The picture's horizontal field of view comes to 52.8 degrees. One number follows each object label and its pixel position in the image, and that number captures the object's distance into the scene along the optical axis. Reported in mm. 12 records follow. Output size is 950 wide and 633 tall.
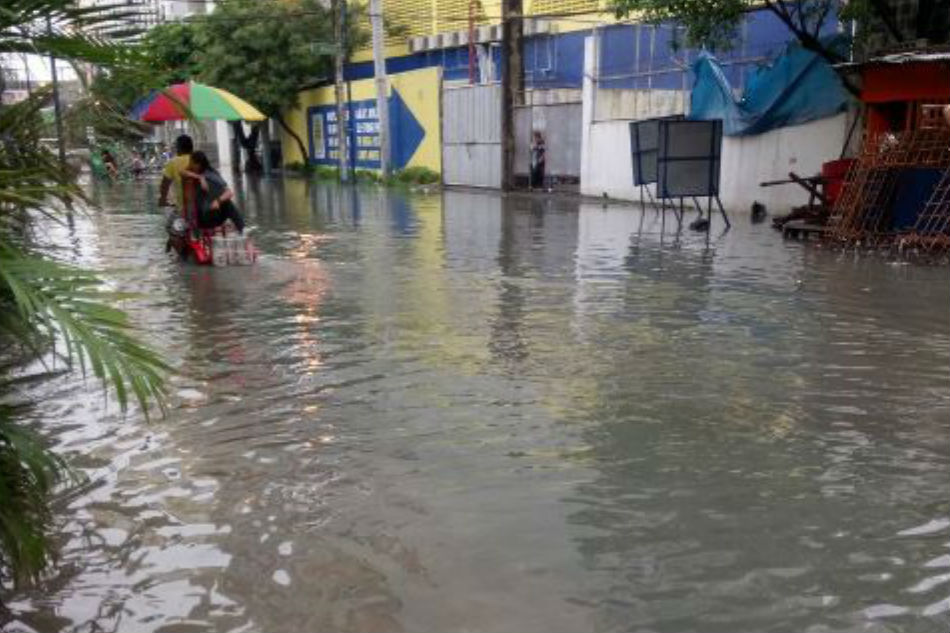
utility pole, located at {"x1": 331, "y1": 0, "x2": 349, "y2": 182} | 30641
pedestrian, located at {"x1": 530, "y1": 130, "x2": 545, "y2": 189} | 24875
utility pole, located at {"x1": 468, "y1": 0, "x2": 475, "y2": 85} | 28797
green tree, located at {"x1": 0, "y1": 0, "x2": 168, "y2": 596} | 2391
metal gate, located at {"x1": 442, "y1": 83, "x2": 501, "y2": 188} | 25861
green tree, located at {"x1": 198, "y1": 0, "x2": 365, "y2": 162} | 34562
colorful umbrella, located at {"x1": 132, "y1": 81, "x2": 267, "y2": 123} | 10336
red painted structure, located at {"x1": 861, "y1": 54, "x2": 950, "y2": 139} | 11664
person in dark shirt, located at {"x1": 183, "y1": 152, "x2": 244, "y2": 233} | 10398
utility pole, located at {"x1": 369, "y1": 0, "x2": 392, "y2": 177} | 28333
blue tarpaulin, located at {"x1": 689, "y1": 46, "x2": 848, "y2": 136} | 16438
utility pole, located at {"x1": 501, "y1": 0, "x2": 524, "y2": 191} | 24031
